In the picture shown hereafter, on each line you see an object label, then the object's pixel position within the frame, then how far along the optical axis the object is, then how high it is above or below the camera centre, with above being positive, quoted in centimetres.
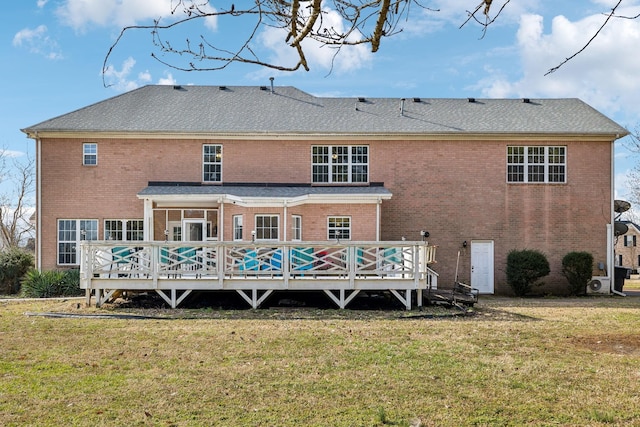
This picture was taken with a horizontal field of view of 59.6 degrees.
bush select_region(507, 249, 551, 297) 2066 -210
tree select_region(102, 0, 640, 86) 473 +165
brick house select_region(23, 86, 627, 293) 2138 +152
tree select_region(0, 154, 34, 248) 3703 -88
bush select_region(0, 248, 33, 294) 2158 -226
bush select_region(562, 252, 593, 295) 2103 -206
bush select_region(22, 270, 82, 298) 1947 -254
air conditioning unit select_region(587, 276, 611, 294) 2156 -277
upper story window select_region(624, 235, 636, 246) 6358 -303
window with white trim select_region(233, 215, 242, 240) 1934 -50
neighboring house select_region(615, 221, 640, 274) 6347 -417
